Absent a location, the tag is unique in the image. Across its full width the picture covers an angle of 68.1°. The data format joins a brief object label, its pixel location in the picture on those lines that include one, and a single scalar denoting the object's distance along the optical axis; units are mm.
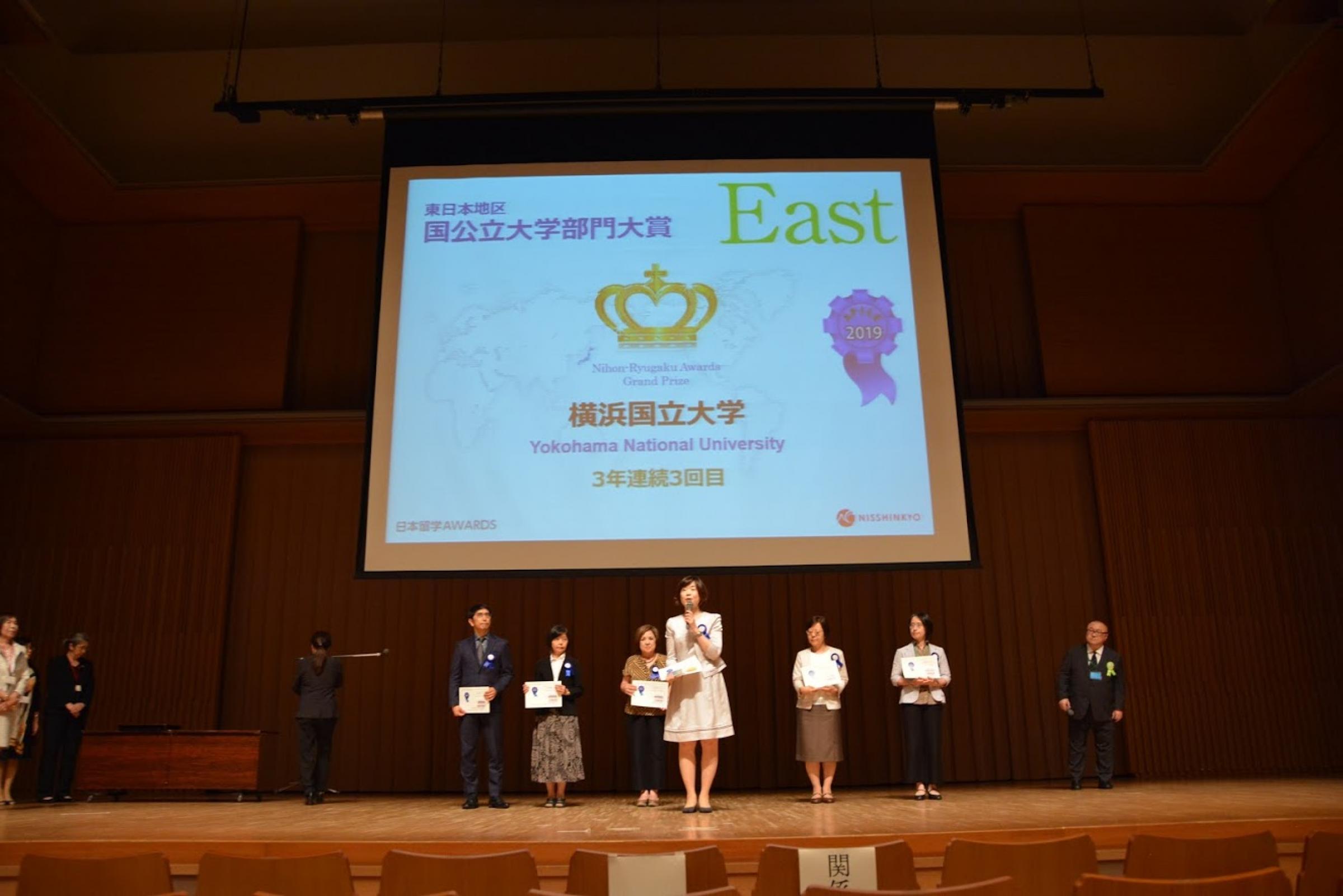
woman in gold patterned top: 6391
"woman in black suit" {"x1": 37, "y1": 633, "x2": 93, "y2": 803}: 7184
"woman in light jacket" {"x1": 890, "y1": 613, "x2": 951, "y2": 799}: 6410
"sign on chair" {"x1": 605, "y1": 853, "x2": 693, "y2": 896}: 2695
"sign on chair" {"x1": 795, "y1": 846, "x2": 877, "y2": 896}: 2846
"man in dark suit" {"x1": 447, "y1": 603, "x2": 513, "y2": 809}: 6336
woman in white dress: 5465
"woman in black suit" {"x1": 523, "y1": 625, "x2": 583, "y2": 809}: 6684
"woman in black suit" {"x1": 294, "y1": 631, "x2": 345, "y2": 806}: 7047
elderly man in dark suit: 7188
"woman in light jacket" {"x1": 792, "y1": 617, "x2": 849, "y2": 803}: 6348
